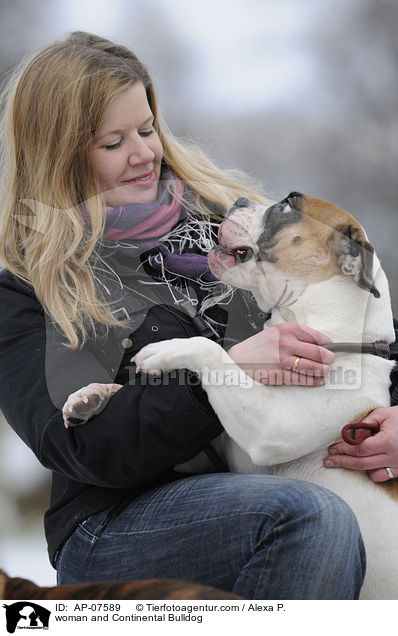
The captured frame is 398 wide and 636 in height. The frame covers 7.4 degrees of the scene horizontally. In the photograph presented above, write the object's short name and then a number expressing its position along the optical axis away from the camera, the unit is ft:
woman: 12.47
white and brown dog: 12.65
